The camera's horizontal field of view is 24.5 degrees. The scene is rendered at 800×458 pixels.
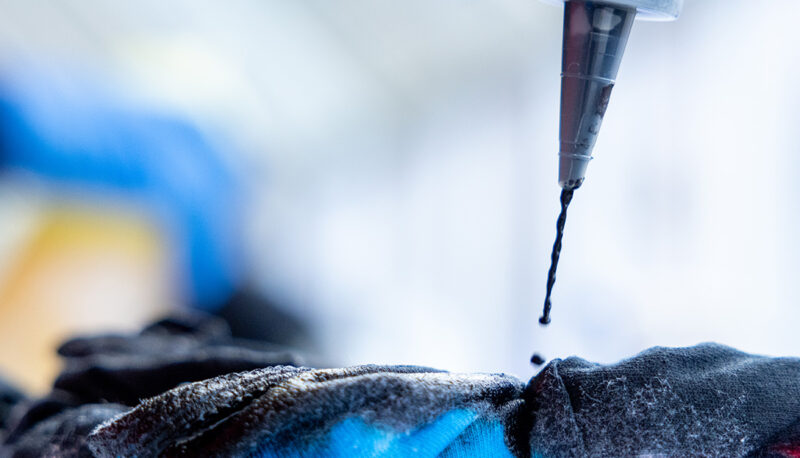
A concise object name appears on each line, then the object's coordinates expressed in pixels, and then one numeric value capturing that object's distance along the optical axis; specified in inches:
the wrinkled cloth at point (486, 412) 10.7
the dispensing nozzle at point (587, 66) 11.3
